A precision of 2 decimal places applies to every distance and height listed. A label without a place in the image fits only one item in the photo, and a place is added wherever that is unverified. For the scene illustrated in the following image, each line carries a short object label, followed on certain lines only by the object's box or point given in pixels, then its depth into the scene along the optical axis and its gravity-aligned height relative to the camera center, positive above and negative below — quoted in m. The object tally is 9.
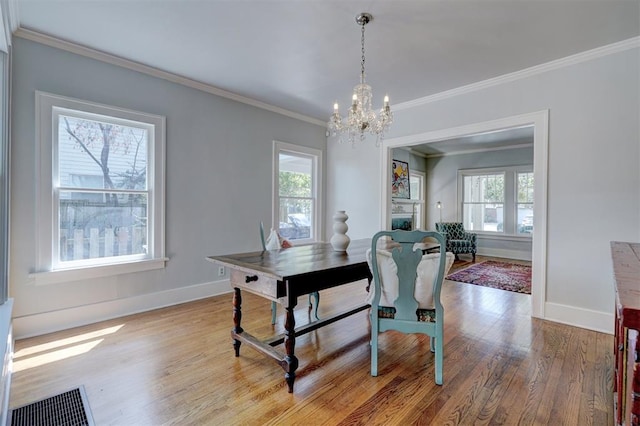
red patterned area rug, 4.61 -1.10
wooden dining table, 1.95 -0.47
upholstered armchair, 6.91 -0.62
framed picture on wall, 7.07 +0.73
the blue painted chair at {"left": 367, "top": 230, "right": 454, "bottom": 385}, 2.01 -0.54
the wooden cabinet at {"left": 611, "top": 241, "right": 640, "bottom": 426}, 0.77 -0.29
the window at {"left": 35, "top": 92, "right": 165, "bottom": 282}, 2.83 +0.19
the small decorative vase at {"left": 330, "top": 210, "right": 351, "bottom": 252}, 2.70 -0.21
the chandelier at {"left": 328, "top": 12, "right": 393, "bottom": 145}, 2.71 +0.85
